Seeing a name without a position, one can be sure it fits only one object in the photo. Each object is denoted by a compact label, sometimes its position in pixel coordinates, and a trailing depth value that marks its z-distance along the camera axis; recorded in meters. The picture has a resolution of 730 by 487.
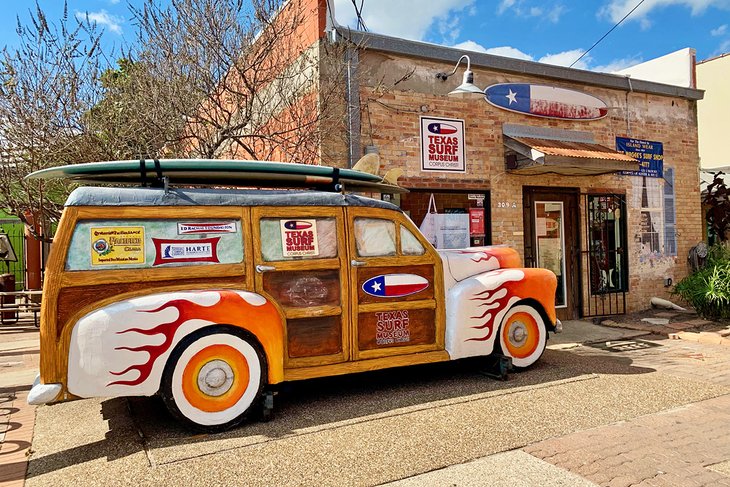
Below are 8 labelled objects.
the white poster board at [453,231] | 8.27
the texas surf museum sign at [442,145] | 8.29
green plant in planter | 8.96
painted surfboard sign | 8.98
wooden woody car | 3.93
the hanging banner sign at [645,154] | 10.21
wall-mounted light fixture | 7.16
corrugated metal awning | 8.20
